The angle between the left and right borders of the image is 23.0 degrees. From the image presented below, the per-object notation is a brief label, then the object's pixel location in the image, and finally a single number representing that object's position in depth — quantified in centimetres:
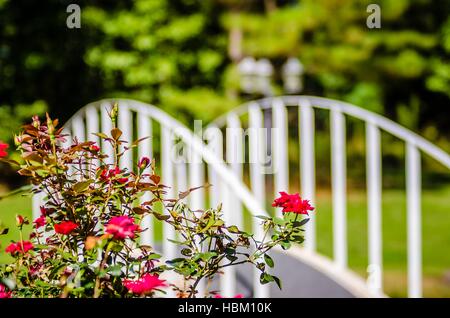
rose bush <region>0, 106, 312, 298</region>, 378
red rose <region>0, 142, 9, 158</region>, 400
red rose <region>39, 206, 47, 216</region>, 403
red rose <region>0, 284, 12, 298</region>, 378
